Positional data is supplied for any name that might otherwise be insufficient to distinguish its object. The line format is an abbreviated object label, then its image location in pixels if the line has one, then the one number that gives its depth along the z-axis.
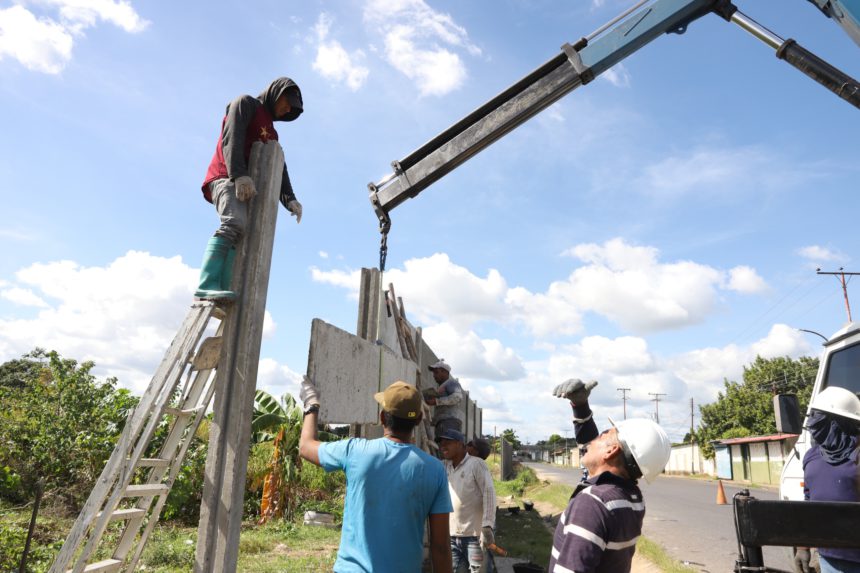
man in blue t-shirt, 2.80
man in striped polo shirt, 2.45
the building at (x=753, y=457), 34.91
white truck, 5.64
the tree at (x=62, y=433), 10.52
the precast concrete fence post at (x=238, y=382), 3.33
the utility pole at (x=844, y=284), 34.20
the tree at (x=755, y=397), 46.88
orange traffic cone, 19.31
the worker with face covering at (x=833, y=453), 4.29
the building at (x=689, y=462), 50.34
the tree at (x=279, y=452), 11.70
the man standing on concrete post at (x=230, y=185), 3.67
